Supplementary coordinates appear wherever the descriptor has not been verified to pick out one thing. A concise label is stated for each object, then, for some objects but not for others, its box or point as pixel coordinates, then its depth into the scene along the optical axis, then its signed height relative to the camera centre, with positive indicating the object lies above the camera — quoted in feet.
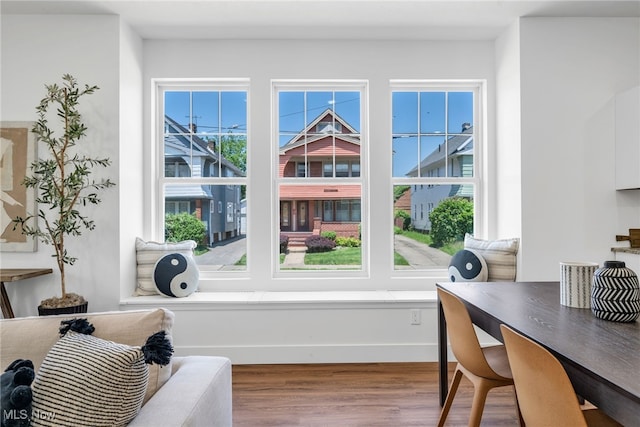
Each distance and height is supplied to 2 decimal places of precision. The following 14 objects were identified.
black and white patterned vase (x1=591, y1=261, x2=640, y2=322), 4.85 -1.01
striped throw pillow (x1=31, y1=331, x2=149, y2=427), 3.51 -1.62
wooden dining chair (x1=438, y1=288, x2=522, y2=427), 5.39 -2.11
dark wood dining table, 3.26 -1.39
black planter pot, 8.63 -2.14
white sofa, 4.07 -1.54
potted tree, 8.93 +0.88
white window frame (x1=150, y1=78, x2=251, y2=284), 11.41 +1.86
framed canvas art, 9.68 +0.92
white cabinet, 9.43 +1.97
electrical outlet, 10.04 -2.68
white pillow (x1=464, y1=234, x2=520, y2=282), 10.27 -1.18
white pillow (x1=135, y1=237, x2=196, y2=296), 10.52 -1.14
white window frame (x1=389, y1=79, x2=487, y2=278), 11.58 +1.79
